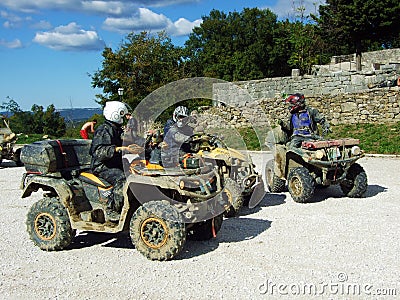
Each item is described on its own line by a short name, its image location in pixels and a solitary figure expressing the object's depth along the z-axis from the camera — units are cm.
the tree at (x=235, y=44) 4875
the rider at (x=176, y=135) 718
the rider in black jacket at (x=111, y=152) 631
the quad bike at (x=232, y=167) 834
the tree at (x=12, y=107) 4056
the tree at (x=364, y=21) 3050
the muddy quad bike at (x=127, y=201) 593
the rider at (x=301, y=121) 1005
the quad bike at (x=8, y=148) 1664
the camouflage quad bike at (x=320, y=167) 924
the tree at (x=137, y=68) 2883
